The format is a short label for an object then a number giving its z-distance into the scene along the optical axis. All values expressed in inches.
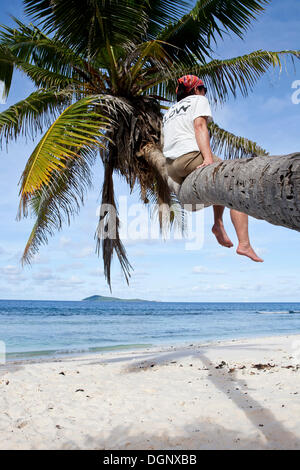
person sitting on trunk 109.7
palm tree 229.9
